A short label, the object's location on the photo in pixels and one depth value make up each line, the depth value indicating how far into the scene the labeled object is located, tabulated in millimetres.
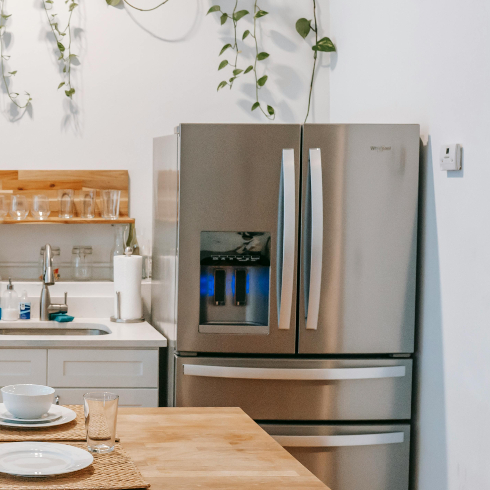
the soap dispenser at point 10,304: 2943
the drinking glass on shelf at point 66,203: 3125
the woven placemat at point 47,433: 1190
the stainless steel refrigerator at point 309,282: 2400
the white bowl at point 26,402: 1245
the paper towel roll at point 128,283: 2965
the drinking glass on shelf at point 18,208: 3082
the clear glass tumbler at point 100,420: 1100
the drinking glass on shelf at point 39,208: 3084
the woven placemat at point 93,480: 967
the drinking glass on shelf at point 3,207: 3074
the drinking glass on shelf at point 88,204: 3127
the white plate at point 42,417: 1265
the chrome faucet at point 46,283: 2969
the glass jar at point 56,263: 3175
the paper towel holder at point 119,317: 2994
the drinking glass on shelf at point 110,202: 3143
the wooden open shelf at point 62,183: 3154
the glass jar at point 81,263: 3215
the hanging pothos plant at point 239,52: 3234
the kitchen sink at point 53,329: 2957
